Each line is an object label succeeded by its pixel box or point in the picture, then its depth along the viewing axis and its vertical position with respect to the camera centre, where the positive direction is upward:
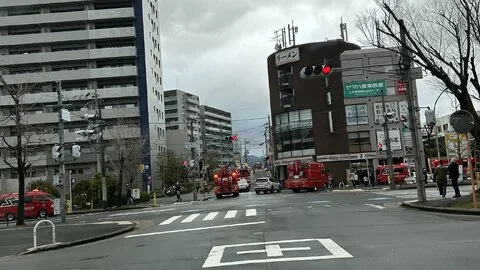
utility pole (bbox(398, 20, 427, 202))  23.19 +2.48
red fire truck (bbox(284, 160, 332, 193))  48.66 -0.07
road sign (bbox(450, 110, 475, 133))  18.00 +1.53
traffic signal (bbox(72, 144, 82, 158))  26.27 +2.08
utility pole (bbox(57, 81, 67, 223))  25.61 +1.36
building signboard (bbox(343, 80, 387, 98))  57.06 +9.32
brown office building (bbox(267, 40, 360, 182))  61.19 +8.44
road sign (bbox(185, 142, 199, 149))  48.53 +3.66
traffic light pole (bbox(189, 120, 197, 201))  48.03 +1.31
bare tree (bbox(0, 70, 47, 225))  27.23 +2.72
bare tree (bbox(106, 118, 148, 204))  52.94 +4.17
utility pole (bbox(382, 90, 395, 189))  40.31 +1.43
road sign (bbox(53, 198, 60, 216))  28.20 -0.72
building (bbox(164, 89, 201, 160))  134.62 +21.44
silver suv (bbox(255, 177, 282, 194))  50.91 -0.67
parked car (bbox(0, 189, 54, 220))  38.72 -0.81
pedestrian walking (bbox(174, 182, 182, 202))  46.73 -1.14
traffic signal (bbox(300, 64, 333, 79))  20.53 +4.19
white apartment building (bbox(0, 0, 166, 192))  70.00 +18.32
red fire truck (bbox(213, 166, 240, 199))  48.78 -0.28
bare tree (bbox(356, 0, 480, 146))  21.17 +5.20
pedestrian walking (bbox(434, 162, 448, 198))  25.34 -0.60
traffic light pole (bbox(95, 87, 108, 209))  40.69 +2.10
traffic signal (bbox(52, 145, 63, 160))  25.15 +2.01
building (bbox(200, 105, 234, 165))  131.00 +13.99
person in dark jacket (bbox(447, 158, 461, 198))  22.88 -0.43
